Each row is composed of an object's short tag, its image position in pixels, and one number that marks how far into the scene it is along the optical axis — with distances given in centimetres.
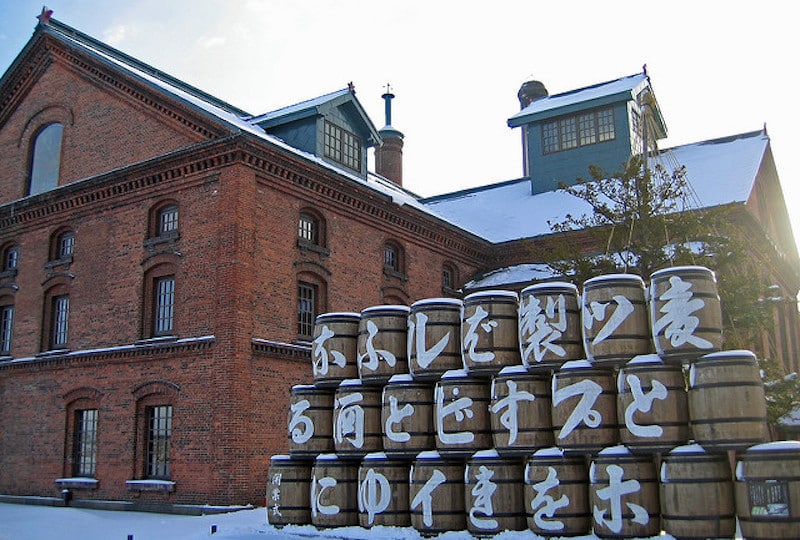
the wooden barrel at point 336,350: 1031
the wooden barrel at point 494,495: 857
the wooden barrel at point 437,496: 895
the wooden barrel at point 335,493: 966
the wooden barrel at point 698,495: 755
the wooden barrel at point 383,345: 992
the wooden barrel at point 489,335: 914
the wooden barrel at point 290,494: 1010
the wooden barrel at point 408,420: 938
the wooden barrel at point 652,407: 788
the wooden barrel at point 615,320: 837
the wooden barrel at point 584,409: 823
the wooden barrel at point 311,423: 1022
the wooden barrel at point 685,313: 808
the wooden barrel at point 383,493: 936
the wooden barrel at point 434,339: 954
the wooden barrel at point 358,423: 972
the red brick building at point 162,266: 1667
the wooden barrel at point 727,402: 764
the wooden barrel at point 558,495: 818
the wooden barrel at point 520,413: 860
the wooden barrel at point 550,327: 875
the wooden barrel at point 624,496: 784
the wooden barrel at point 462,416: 900
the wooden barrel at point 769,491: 724
